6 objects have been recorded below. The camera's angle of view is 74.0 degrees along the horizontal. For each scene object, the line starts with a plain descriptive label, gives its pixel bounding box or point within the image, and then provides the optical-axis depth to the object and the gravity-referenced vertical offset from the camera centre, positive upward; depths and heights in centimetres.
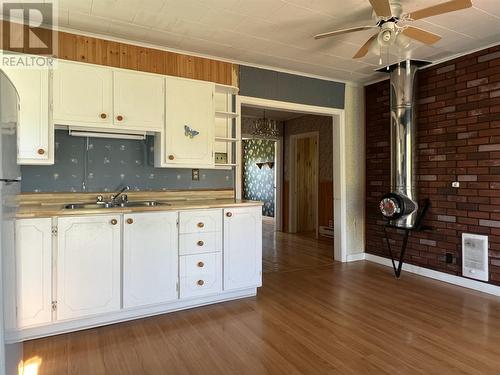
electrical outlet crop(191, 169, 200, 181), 350 +15
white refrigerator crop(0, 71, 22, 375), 121 -10
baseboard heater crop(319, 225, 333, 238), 610 -82
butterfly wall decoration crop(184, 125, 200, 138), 314 +53
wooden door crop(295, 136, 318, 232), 705 +9
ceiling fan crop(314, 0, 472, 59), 212 +116
